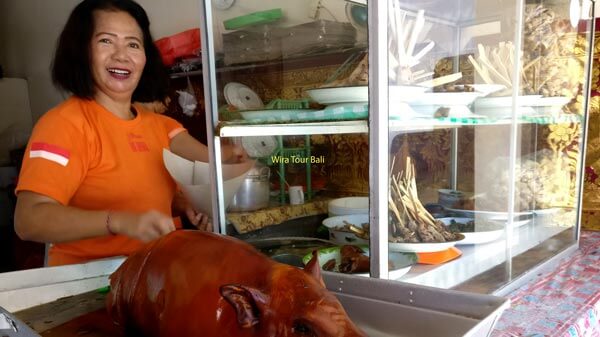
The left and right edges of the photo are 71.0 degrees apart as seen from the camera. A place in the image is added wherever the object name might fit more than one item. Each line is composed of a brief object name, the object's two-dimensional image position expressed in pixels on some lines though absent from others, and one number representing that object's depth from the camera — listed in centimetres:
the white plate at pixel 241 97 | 107
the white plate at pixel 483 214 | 115
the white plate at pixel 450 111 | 92
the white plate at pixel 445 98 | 93
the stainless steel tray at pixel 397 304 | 49
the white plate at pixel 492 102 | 115
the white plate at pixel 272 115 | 98
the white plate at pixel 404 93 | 78
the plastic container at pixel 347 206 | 90
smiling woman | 112
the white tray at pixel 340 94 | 81
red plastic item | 267
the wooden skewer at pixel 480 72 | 116
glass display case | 82
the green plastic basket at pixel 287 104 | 99
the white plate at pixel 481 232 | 106
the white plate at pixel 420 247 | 84
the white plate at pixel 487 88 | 114
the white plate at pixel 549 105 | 136
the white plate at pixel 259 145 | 107
